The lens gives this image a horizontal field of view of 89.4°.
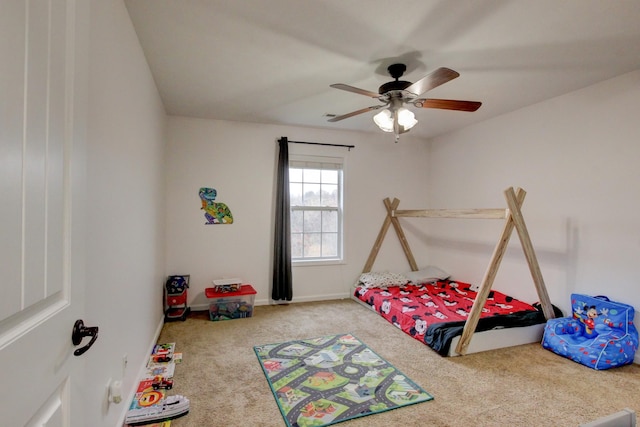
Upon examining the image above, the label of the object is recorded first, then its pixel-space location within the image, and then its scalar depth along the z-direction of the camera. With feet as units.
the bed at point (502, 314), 9.17
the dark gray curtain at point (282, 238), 13.74
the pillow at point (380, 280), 14.40
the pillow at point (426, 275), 14.97
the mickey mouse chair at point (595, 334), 8.35
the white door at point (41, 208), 1.90
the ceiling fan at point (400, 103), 8.04
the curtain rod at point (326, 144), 14.47
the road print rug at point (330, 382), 6.58
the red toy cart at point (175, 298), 11.87
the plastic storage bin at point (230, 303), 12.04
